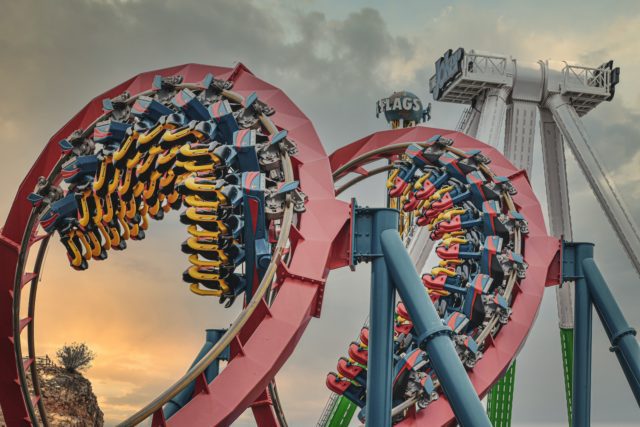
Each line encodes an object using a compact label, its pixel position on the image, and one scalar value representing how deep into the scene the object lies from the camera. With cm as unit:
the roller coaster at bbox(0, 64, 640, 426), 1258
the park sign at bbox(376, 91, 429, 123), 2891
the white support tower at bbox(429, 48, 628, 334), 2986
